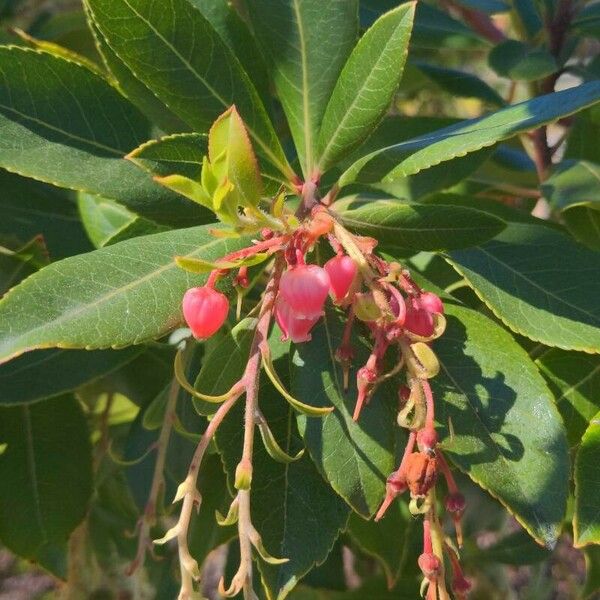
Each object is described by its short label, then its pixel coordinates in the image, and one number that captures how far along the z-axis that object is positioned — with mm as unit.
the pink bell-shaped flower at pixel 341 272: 229
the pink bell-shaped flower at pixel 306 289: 221
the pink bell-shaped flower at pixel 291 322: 228
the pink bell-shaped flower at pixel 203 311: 230
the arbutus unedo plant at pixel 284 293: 233
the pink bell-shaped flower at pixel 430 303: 237
